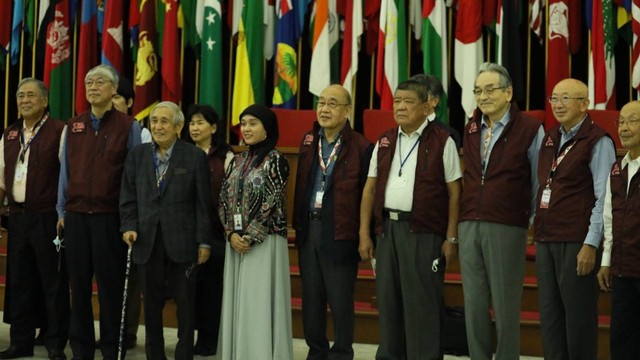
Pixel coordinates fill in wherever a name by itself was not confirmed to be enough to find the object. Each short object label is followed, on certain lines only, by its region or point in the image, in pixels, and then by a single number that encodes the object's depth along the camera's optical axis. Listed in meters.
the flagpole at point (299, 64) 8.90
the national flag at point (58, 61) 9.18
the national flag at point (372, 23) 8.70
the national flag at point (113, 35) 8.91
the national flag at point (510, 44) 8.18
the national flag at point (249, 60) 8.80
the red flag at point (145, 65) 8.89
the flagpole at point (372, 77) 9.05
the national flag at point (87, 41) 9.07
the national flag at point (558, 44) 8.22
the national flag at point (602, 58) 8.02
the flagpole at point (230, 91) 9.17
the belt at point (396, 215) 5.17
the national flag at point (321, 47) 8.68
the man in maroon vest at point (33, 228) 5.82
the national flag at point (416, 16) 8.70
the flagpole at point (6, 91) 9.41
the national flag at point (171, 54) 8.88
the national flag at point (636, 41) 7.91
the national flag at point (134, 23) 9.02
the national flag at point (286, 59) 8.75
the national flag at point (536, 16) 8.42
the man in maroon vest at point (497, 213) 5.00
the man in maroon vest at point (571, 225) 4.77
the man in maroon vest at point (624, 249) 4.59
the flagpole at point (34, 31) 9.42
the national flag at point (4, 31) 9.35
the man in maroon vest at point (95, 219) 5.56
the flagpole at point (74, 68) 9.35
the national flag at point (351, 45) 8.64
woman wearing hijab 5.34
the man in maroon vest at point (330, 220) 5.45
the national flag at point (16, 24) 9.31
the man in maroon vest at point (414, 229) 5.16
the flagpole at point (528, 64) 8.65
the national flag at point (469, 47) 8.34
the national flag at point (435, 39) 8.48
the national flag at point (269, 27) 8.91
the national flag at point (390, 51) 8.50
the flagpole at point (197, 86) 9.33
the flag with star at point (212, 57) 8.88
